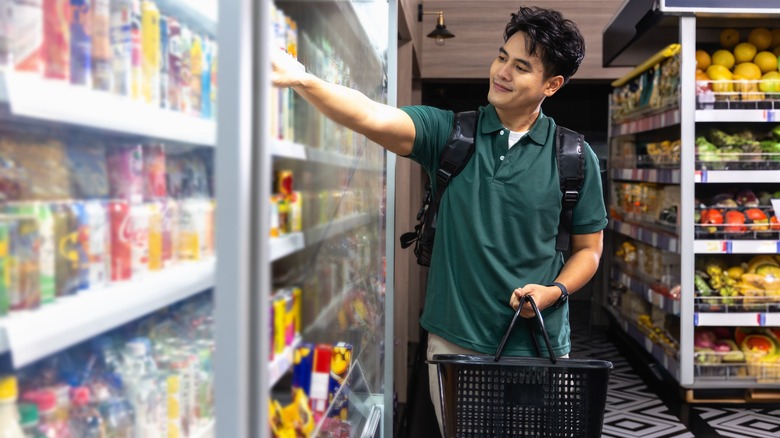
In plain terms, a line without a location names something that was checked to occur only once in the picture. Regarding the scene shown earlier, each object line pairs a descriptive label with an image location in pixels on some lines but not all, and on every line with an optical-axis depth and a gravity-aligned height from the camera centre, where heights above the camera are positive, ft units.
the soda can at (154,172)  4.63 +0.17
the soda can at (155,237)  4.42 -0.20
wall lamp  21.31 +4.54
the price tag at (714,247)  16.17 -0.92
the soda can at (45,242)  3.36 -0.18
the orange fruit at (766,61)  16.88 +2.95
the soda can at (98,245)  3.86 -0.22
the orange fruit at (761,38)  17.39 +3.54
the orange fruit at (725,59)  17.08 +3.04
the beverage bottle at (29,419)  3.46 -0.95
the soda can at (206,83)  5.03 +0.76
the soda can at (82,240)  3.74 -0.19
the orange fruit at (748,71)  16.70 +2.73
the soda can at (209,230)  3.87 -0.15
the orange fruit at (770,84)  16.38 +2.39
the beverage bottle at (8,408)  3.23 -0.84
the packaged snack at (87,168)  3.95 +0.17
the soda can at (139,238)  4.20 -0.19
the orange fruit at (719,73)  16.57 +2.67
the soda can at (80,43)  3.74 +0.75
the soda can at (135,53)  4.32 +0.81
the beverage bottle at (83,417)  3.90 -1.07
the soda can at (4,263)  3.11 -0.25
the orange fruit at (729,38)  17.65 +3.60
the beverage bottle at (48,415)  3.59 -0.97
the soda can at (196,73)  4.92 +0.81
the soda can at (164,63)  4.61 +0.81
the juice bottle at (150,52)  4.43 +0.84
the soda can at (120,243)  4.07 -0.22
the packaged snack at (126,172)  4.31 +0.16
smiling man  7.47 +0.00
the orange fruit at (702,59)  17.08 +3.03
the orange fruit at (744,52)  17.10 +3.19
